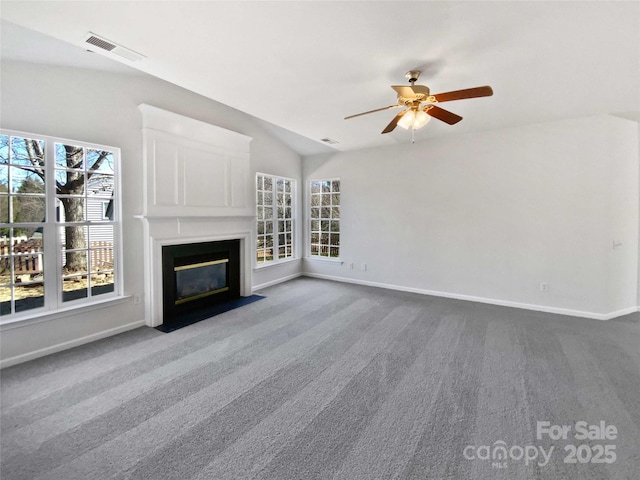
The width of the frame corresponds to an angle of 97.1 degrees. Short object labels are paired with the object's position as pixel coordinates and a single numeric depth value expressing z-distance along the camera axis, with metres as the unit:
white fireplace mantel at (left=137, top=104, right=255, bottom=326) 3.67
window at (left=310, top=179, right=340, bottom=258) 6.30
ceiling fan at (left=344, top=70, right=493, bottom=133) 2.37
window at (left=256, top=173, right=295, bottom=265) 5.65
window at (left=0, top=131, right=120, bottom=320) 2.75
